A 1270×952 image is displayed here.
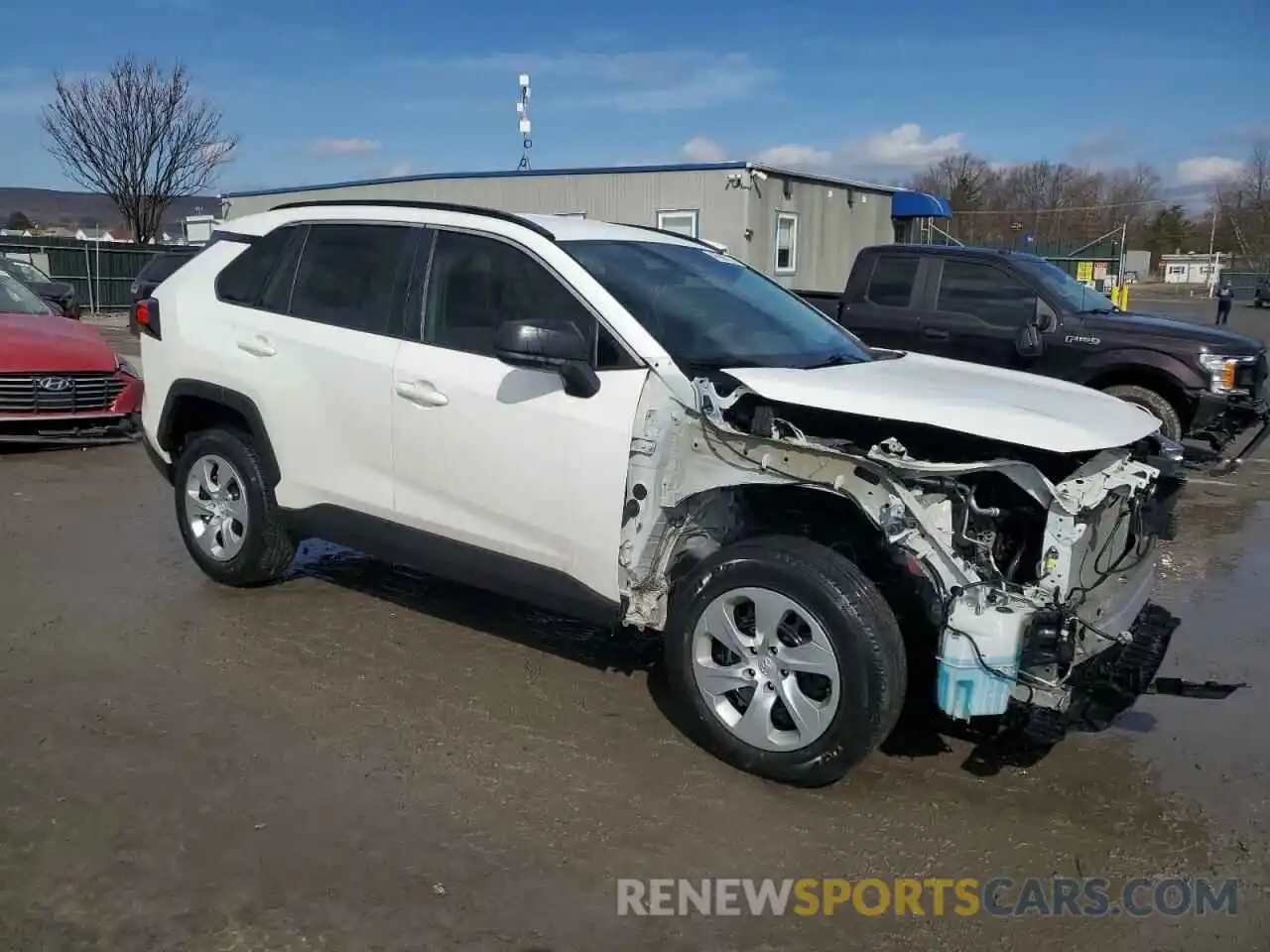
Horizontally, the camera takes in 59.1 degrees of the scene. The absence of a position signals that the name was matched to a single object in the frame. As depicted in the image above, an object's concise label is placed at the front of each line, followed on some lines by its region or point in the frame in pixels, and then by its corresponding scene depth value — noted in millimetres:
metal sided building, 19328
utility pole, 60312
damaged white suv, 3527
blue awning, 24203
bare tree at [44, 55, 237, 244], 35562
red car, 8984
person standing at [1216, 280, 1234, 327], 26953
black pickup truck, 9008
